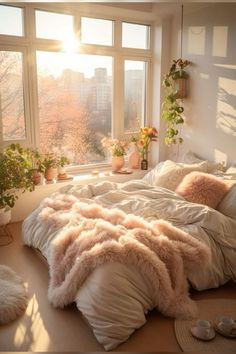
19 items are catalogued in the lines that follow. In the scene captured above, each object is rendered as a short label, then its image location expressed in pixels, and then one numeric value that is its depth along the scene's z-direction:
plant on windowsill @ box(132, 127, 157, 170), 4.61
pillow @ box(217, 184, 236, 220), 2.95
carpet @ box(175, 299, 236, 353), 1.93
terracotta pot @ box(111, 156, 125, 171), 4.60
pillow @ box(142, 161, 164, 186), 3.87
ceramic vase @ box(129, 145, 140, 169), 4.79
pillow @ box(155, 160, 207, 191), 3.56
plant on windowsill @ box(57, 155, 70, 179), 4.17
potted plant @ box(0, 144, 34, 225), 3.34
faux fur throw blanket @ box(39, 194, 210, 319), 2.15
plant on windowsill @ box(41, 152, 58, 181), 4.08
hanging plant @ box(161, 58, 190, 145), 4.27
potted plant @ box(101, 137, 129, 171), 4.59
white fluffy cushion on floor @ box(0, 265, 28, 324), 2.21
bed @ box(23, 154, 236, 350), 2.05
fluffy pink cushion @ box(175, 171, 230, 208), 3.08
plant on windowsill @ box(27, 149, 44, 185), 3.96
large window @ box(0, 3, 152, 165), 3.90
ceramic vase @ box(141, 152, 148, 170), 4.75
